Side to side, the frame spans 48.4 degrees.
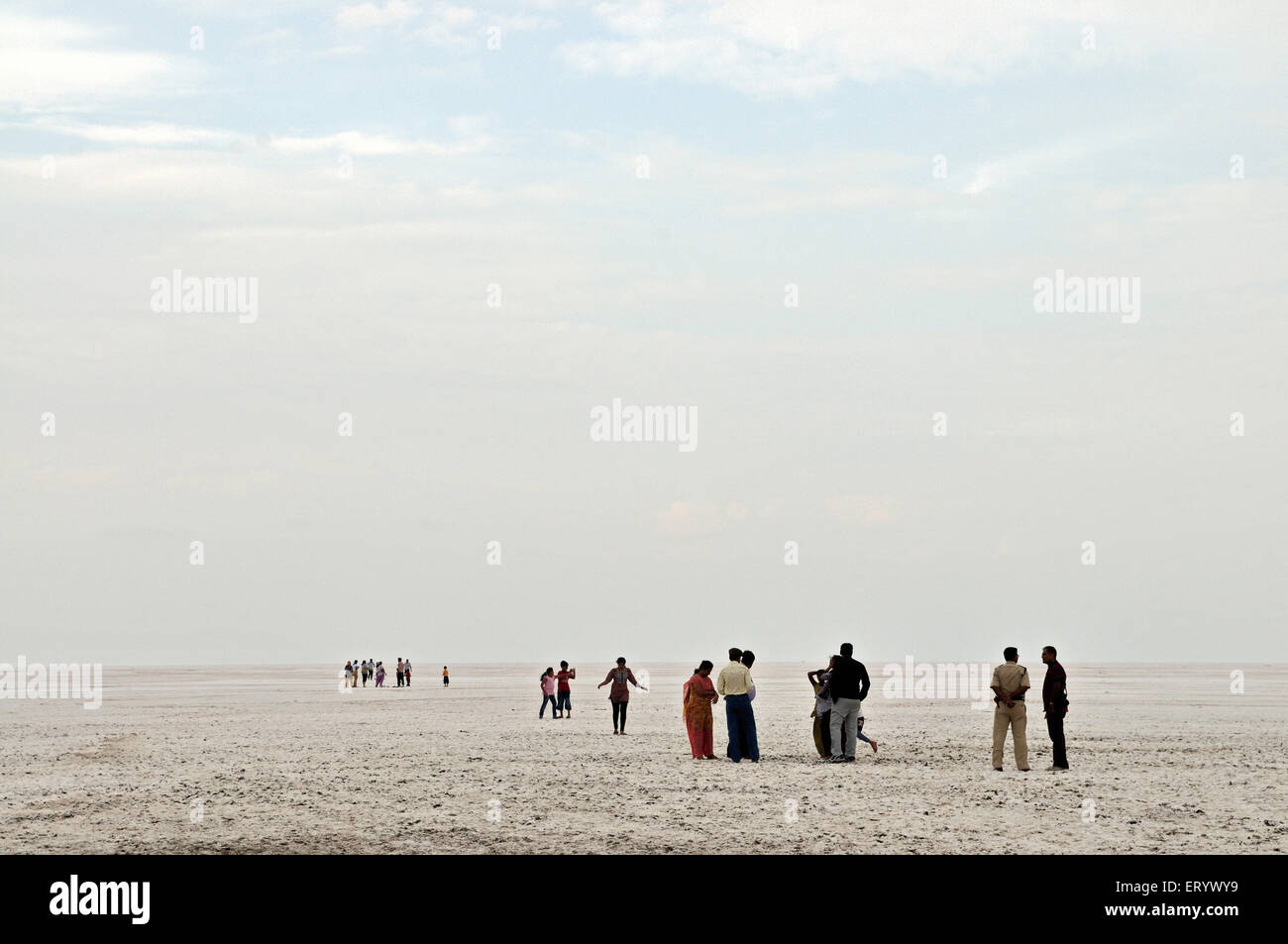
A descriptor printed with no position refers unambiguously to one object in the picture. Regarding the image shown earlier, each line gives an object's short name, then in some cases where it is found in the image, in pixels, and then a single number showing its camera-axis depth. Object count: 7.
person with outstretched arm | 30.64
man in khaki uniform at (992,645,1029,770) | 21.47
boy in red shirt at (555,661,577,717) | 36.72
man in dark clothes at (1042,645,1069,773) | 21.28
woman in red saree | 24.12
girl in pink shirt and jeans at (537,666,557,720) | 38.91
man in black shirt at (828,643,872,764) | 23.14
